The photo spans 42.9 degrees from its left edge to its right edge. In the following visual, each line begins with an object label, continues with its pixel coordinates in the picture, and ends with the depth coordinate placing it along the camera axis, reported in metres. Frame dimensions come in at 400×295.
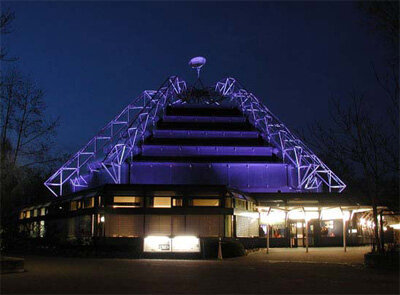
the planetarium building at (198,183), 43.41
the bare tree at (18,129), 23.97
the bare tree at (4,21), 20.02
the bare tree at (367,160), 21.49
